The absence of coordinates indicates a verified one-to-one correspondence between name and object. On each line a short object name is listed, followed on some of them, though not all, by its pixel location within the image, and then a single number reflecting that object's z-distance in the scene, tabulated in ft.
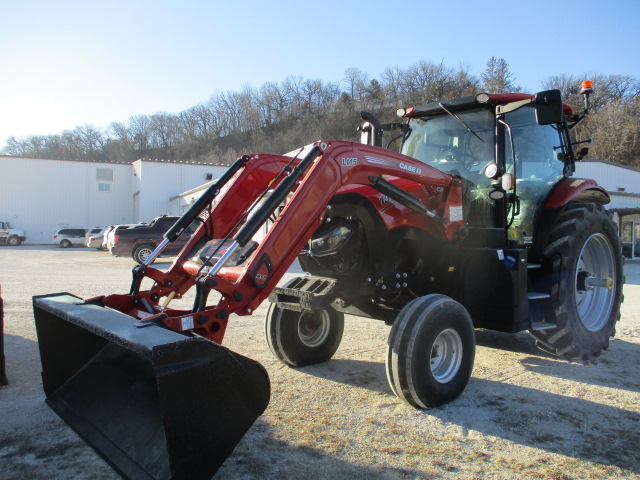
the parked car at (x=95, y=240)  89.30
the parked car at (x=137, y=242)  59.16
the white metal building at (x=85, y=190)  122.31
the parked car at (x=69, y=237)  110.22
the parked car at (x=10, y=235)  113.39
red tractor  9.16
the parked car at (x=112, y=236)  60.33
